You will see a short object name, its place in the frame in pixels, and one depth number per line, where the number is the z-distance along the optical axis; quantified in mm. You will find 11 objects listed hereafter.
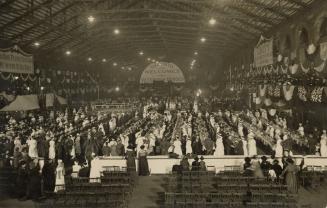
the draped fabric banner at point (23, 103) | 28656
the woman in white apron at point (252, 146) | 17500
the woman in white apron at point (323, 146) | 16609
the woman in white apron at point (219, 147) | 17447
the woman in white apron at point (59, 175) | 12992
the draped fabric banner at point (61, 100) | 36203
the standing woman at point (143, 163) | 14872
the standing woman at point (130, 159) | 14747
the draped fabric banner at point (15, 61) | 23484
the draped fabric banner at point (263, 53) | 25438
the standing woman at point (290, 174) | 11953
